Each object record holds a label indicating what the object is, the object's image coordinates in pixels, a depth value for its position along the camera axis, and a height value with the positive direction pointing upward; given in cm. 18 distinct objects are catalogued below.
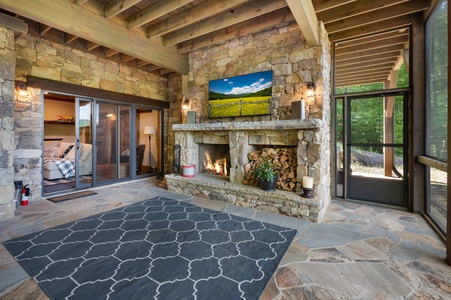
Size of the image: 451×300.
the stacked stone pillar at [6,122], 293 +36
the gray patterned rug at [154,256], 167 -108
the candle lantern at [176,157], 474 -20
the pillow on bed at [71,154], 551 -16
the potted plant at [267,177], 340 -46
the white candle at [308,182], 313 -50
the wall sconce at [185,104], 502 +106
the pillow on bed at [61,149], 596 -3
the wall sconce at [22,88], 366 +105
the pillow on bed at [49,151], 602 -10
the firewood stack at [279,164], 353 -27
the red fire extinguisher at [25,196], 361 -82
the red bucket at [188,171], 446 -48
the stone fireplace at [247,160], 320 -20
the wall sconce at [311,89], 345 +98
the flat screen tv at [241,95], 395 +106
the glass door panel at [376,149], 364 -1
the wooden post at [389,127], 368 +38
